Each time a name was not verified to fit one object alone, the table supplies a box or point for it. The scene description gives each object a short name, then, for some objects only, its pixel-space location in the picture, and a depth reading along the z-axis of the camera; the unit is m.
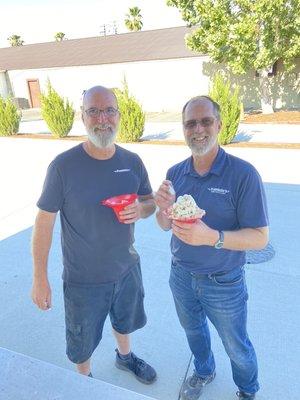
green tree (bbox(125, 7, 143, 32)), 36.53
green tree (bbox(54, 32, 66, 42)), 48.19
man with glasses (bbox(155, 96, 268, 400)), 1.86
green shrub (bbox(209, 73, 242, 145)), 10.20
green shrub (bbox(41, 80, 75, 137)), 13.40
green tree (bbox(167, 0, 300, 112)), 13.61
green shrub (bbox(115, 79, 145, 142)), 11.59
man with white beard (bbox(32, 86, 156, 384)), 2.09
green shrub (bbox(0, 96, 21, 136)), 14.76
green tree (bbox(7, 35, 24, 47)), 48.75
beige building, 19.94
